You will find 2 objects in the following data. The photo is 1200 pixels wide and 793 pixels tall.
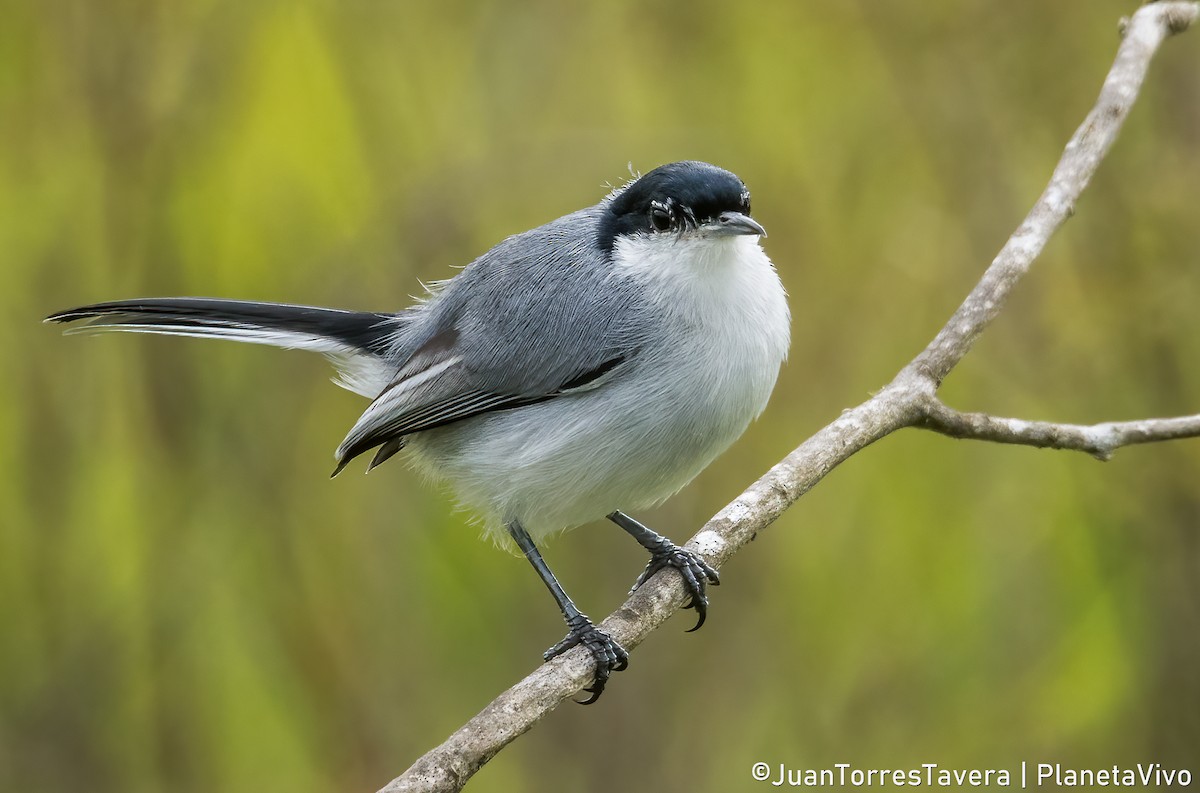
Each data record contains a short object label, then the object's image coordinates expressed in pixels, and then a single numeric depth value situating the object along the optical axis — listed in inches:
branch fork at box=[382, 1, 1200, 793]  227.6
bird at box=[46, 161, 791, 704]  235.3
